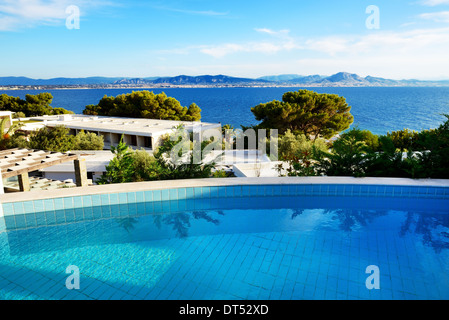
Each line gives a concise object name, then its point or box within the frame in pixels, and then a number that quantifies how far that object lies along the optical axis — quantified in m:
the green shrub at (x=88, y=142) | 17.75
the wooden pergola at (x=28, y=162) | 6.30
